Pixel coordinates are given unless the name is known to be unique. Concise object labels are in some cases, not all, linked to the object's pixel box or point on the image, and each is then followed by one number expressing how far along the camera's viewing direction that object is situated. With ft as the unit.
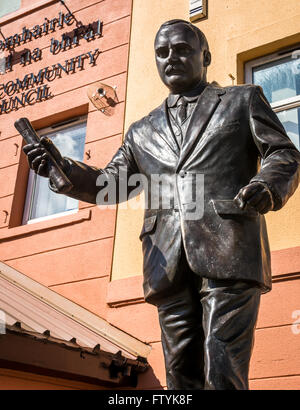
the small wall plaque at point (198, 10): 22.36
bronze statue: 7.43
